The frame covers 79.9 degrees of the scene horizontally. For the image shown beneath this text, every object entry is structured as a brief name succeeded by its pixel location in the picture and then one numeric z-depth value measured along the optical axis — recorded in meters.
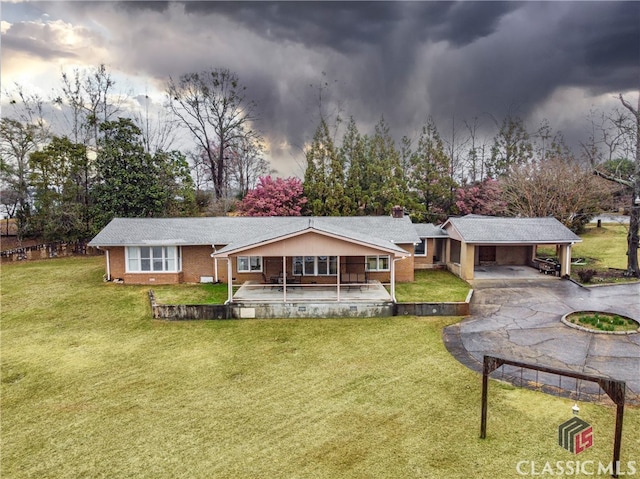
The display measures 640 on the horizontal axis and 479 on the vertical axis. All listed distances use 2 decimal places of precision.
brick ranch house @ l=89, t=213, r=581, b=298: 19.81
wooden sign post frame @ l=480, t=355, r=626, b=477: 6.11
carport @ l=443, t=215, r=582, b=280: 21.67
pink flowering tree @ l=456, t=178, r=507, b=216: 37.48
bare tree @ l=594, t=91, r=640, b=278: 21.80
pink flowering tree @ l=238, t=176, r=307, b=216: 32.19
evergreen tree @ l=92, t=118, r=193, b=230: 30.97
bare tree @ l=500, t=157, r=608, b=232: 31.47
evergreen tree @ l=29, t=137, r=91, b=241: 31.23
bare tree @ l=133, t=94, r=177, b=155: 42.31
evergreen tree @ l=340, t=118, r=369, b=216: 35.12
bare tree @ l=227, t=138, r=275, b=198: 45.42
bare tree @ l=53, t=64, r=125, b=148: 34.84
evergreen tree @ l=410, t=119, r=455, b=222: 37.44
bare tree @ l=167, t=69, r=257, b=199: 39.38
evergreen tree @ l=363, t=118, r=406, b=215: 35.16
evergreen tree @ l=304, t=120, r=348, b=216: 34.06
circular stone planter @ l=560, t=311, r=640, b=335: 12.90
